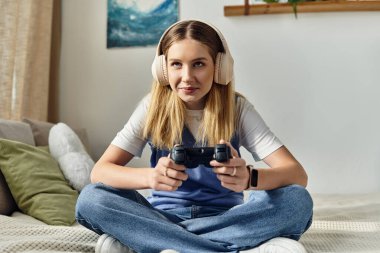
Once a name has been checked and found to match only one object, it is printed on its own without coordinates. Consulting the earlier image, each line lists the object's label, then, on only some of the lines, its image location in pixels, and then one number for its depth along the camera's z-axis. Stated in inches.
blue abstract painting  98.3
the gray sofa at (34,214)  43.8
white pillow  72.2
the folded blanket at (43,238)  42.1
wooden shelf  90.7
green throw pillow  62.8
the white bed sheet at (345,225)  47.3
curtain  86.7
